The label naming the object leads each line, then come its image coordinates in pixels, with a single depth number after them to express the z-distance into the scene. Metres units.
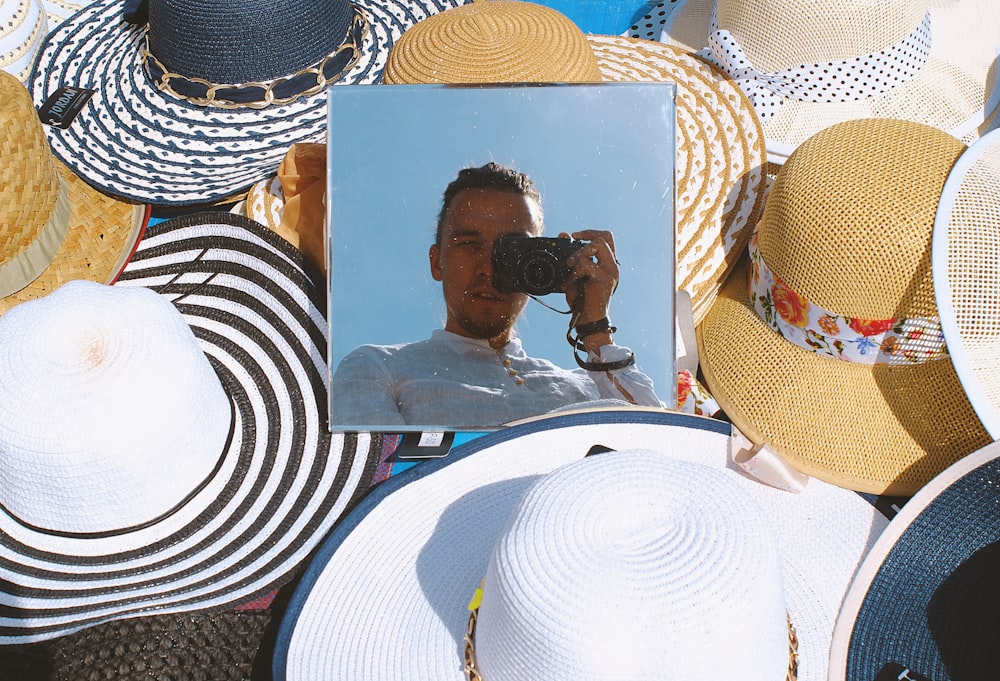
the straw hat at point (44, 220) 1.74
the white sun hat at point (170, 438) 1.43
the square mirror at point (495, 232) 1.75
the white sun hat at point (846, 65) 1.94
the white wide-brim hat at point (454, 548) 1.41
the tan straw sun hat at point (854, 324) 1.58
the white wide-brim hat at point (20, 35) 2.19
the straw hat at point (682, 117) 1.84
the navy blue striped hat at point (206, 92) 1.94
